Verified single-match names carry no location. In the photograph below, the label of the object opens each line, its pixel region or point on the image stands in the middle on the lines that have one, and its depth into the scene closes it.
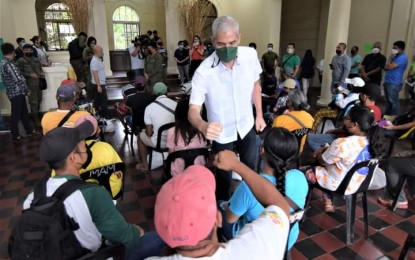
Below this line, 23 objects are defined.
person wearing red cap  0.80
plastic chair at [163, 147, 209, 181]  2.47
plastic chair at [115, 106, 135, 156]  4.36
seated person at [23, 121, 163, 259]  1.26
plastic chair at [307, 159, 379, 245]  2.14
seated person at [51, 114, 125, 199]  1.91
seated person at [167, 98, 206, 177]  2.47
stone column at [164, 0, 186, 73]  9.23
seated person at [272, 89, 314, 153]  2.98
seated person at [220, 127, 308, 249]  1.53
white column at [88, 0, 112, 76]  8.19
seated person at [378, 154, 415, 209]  2.61
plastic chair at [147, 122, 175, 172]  3.15
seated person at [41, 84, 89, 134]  2.40
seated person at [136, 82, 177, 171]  3.18
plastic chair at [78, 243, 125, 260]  1.26
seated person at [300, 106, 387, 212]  2.16
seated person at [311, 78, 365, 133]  3.54
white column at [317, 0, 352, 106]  6.87
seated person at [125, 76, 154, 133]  3.71
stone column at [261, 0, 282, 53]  9.18
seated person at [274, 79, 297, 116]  4.08
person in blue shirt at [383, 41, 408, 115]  5.54
